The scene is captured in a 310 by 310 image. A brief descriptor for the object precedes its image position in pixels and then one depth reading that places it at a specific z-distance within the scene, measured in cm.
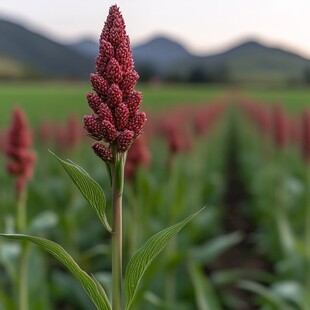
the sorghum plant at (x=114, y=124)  141
